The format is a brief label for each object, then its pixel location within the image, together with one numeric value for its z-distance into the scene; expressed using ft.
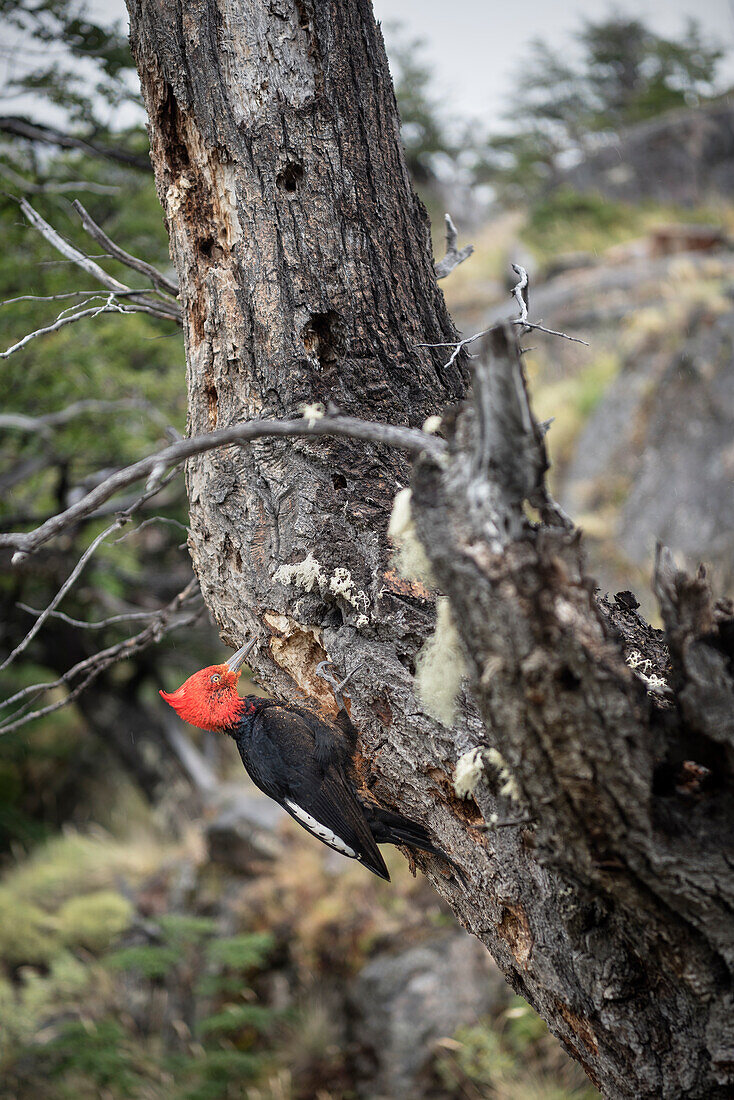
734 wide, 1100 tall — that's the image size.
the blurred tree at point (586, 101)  108.47
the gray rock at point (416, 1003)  31.83
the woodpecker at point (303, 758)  13.05
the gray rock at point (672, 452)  46.03
